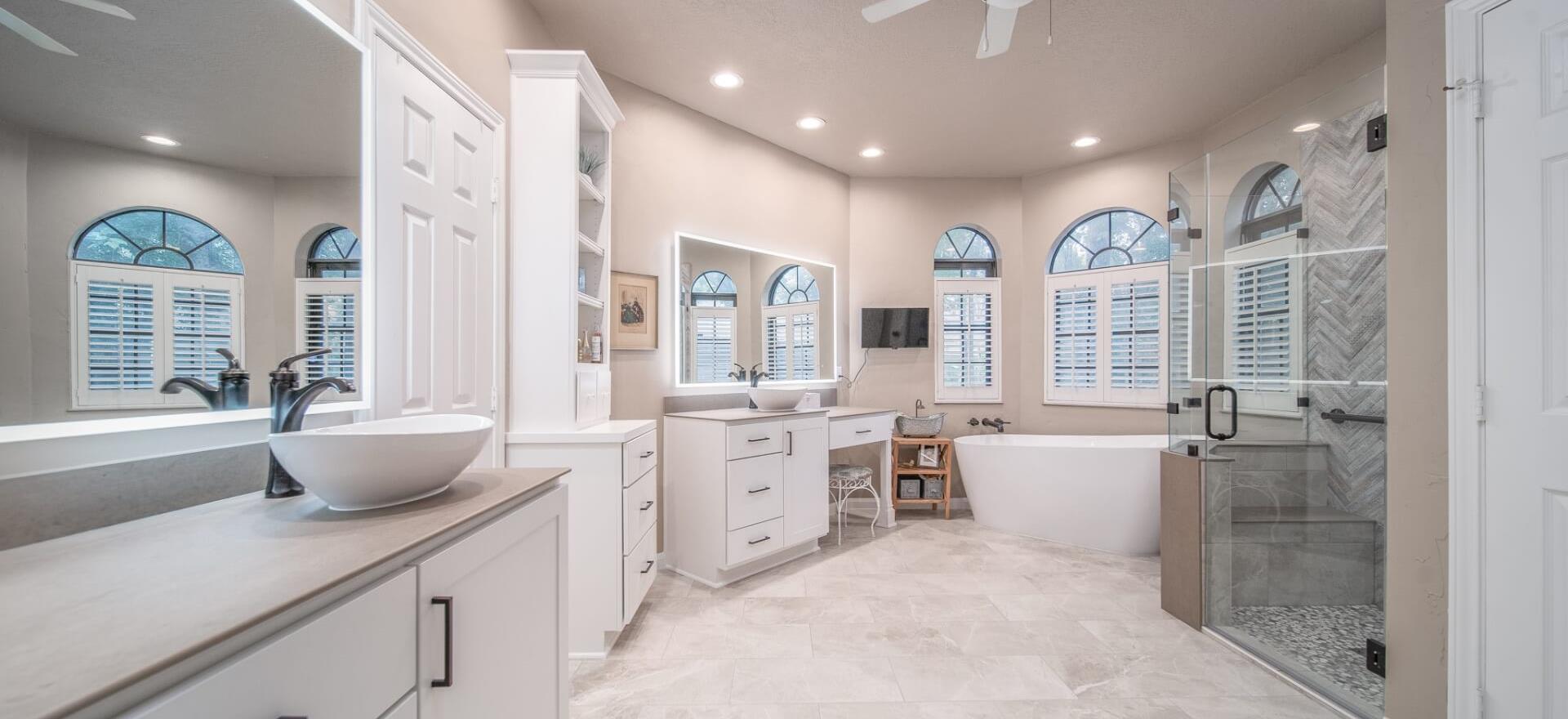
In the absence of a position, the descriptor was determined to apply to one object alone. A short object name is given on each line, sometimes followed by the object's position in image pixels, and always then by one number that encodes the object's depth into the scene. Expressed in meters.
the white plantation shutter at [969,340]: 4.61
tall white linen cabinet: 2.13
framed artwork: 2.95
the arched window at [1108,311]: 4.07
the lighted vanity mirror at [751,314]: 3.37
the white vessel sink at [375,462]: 0.85
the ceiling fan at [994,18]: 1.89
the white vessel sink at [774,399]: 3.21
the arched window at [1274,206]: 2.13
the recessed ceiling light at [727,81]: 3.02
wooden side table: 4.11
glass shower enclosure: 1.87
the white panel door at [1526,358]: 1.31
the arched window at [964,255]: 4.73
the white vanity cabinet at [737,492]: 2.83
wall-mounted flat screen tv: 4.44
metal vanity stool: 3.71
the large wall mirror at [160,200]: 0.78
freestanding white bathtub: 3.31
